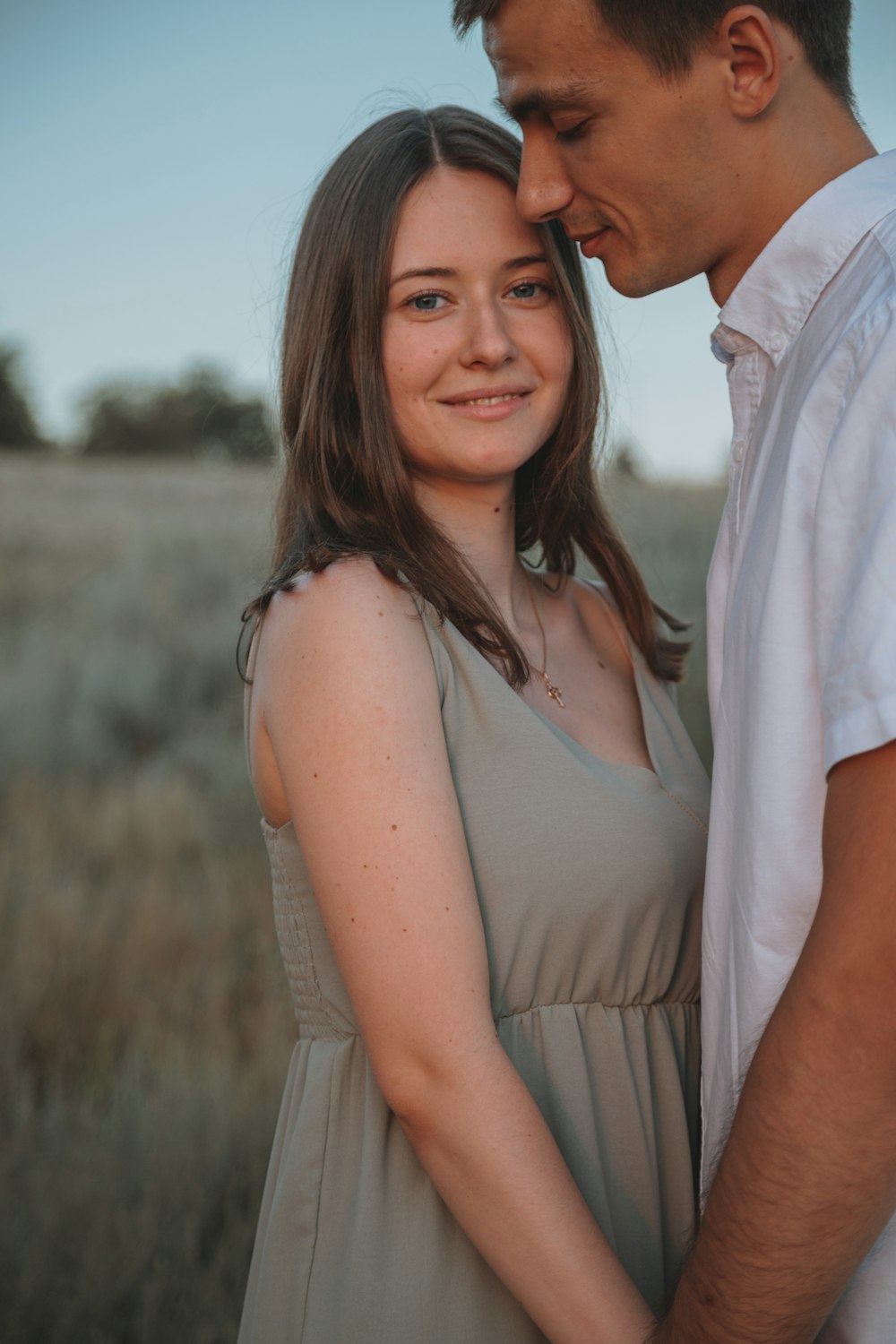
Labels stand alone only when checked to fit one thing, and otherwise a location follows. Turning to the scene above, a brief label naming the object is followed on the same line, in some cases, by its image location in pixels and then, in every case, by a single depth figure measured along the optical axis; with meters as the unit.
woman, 1.55
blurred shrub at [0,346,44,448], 28.38
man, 1.10
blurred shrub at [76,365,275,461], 34.41
